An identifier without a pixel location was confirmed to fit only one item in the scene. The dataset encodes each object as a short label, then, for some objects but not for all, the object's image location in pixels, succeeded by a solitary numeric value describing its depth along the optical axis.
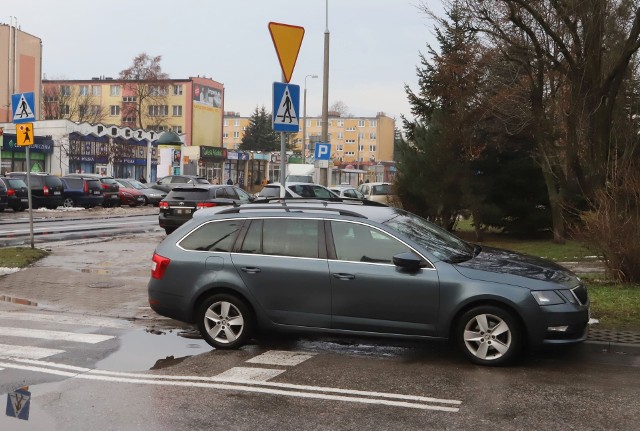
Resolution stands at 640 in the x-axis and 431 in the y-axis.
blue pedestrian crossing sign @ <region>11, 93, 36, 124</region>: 15.97
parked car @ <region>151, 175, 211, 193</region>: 45.63
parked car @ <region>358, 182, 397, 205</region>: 33.09
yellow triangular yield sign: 9.93
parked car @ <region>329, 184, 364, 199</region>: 34.94
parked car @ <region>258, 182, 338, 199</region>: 25.00
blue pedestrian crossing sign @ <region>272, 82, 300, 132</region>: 10.65
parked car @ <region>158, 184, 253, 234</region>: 21.78
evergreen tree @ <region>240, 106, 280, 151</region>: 101.81
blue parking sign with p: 23.94
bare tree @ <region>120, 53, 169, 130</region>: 85.00
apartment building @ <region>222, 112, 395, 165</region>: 141.50
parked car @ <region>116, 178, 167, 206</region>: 44.53
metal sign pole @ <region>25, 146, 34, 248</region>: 15.70
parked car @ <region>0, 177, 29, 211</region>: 32.62
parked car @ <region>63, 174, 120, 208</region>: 39.72
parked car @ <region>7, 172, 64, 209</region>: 35.00
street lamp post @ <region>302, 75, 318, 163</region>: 52.29
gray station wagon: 6.98
